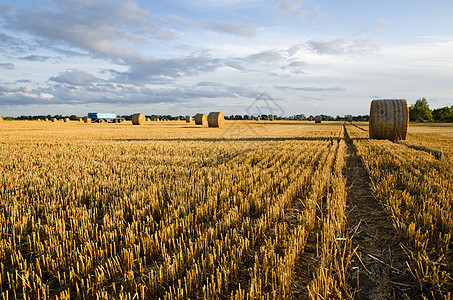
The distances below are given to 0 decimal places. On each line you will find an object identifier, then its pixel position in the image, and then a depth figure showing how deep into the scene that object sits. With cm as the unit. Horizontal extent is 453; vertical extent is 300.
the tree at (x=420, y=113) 8662
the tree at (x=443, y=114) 7234
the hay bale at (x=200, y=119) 4247
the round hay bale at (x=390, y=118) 1516
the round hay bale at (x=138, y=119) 4684
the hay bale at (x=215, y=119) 3269
